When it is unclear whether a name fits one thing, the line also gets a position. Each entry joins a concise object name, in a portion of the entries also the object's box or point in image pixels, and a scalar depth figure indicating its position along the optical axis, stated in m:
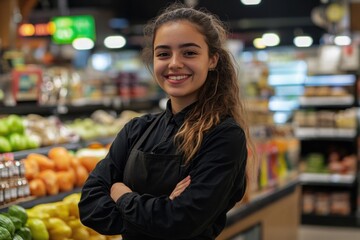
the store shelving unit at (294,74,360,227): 10.40
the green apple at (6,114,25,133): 4.45
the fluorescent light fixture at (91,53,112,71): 26.31
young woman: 2.56
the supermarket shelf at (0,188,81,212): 3.64
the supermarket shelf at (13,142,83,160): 4.36
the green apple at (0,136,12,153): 4.21
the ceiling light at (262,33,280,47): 22.61
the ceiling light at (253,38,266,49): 23.16
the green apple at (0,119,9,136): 4.36
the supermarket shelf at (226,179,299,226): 5.54
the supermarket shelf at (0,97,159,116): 6.03
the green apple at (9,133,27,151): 4.39
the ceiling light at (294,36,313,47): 23.06
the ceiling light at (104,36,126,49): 24.64
